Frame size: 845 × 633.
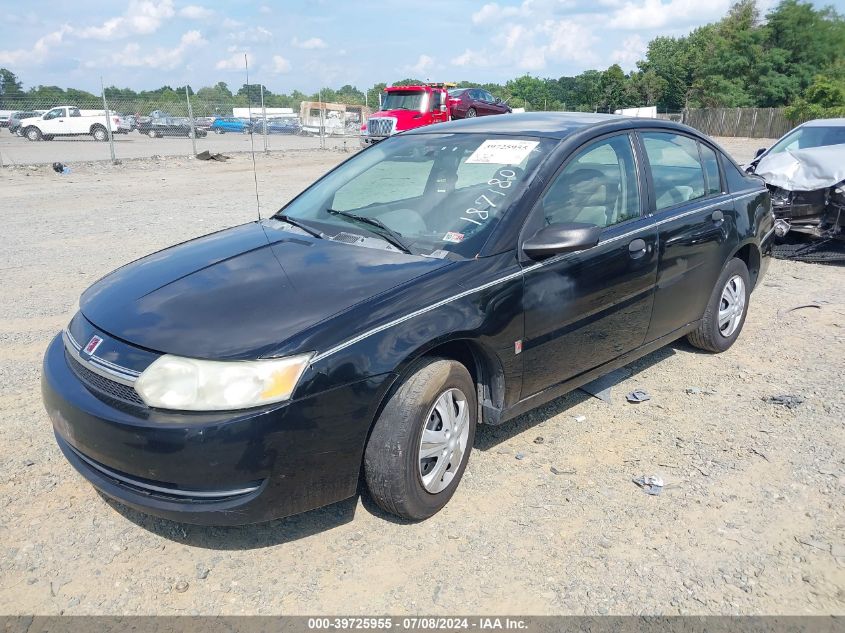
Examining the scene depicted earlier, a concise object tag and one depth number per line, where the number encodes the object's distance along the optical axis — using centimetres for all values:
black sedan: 257
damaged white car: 787
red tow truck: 2511
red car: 2742
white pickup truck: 2953
